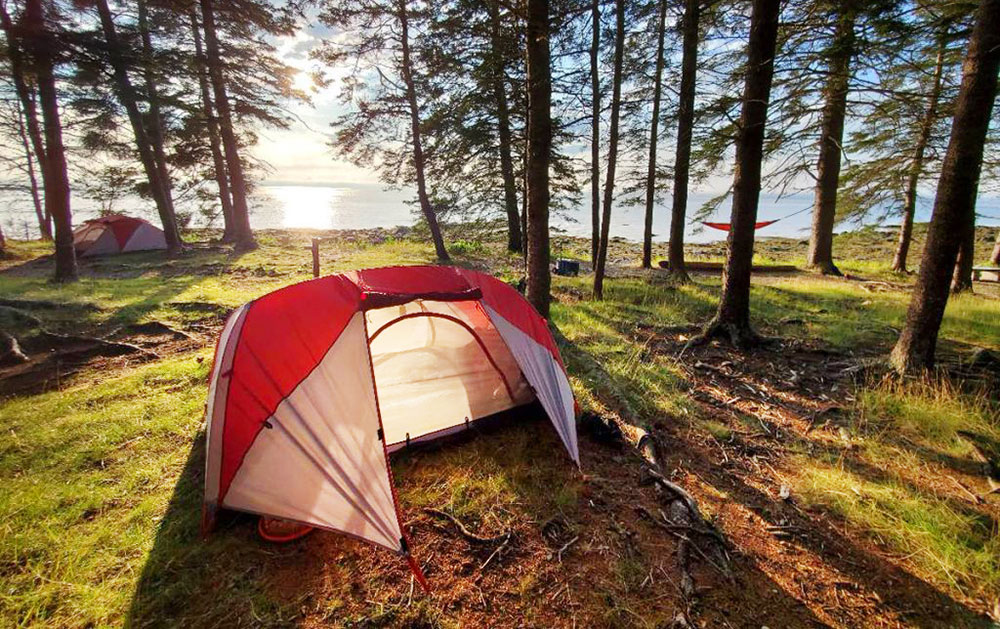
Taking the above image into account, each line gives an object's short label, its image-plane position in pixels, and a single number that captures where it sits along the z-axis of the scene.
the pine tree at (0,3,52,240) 7.82
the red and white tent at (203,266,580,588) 2.60
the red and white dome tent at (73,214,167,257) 13.81
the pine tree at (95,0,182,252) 11.01
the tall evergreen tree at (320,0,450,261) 11.23
